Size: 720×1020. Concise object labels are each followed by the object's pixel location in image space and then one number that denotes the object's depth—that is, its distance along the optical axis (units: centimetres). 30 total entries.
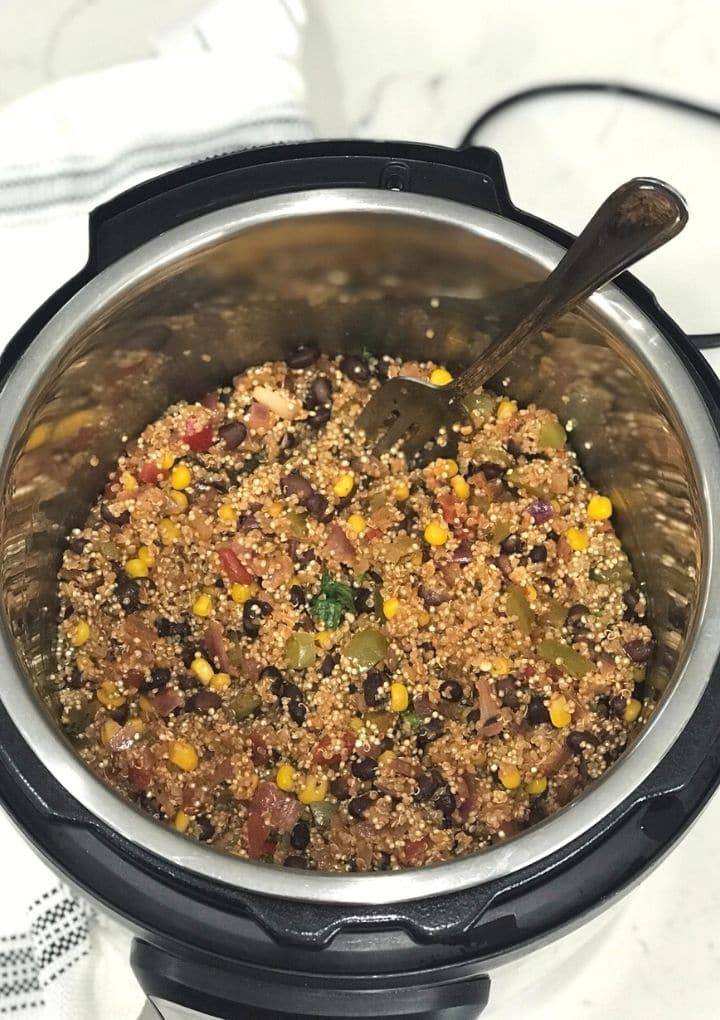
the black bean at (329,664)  50
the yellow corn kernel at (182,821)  47
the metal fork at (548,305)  39
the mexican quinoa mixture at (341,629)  48
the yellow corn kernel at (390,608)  51
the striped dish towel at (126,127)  59
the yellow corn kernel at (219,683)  50
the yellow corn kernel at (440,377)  54
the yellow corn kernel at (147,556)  52
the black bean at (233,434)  53
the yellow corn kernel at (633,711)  49
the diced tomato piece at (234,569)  52
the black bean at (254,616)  51
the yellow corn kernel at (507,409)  54
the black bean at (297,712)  50
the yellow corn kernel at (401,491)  53
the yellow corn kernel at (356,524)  52
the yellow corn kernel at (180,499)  53
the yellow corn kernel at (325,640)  51
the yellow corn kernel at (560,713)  49
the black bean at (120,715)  50
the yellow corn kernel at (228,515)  52
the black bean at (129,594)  51
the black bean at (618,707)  50
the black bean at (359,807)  48
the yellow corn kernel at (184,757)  48
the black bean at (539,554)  52
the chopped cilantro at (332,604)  51
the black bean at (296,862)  47
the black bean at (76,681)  50
